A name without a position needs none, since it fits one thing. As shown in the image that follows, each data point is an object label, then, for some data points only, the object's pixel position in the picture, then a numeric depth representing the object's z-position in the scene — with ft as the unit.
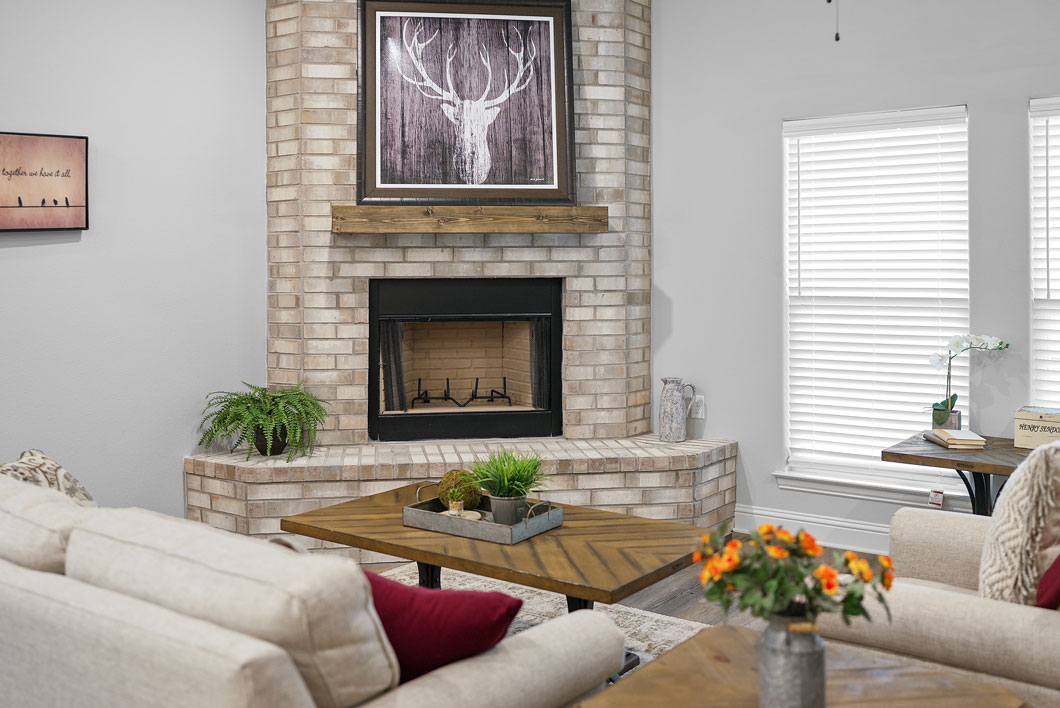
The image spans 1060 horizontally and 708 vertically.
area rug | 11.24
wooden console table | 11.37
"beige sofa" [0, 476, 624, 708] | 5.01
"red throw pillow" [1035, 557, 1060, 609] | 7.02
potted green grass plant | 9.77
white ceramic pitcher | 16.08
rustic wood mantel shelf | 15.14
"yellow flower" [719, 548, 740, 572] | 5.27
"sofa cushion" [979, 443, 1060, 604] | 7.25
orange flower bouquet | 5.16
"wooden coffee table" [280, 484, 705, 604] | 8.50
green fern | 14.76
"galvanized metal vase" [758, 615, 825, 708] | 5.20
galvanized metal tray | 9.55
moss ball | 10.28
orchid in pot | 13.12
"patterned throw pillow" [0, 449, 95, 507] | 8.10
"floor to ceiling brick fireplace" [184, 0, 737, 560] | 14.96
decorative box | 11.85
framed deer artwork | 15.42
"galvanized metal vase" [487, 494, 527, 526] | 9.76
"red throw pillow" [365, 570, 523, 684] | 5.94
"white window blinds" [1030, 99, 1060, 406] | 13.17
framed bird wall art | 13.30
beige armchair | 6.72
